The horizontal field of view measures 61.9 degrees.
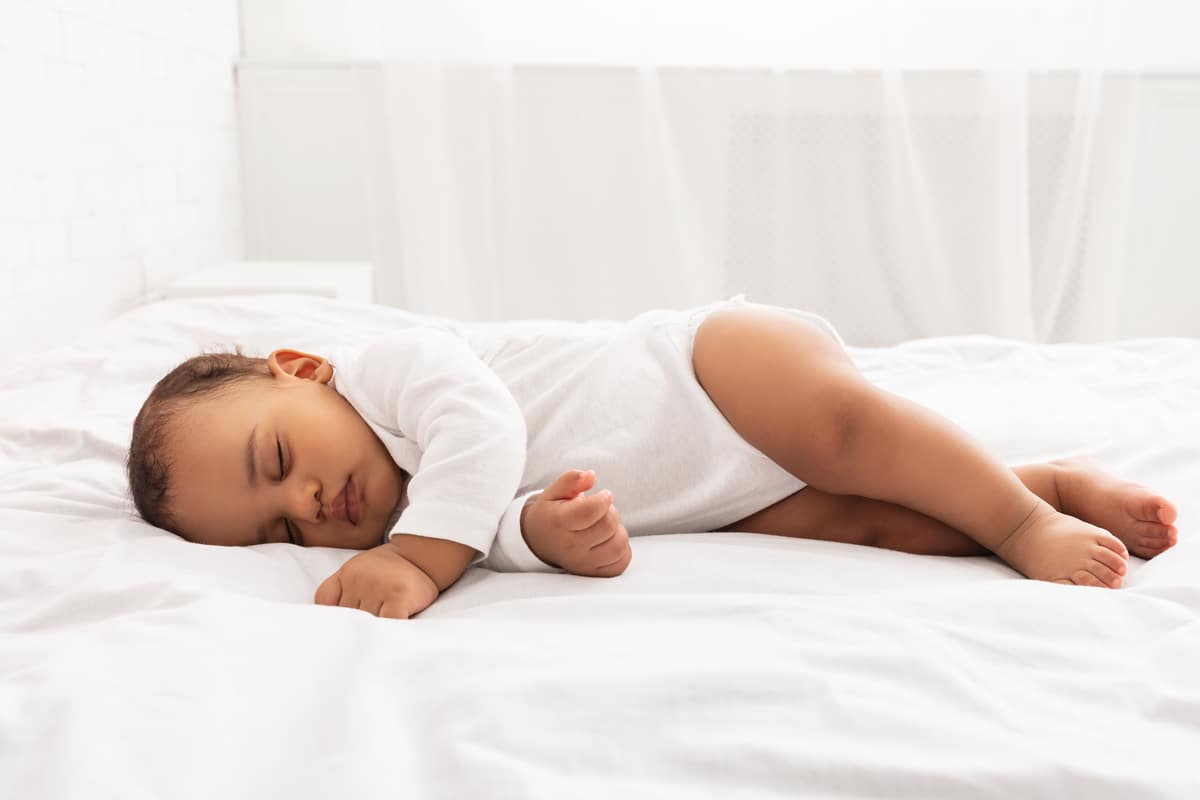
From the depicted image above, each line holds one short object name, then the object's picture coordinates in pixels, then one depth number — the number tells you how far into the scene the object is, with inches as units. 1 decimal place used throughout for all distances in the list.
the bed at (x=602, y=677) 20.5
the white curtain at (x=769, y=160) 113.8
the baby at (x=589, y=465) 35.3
